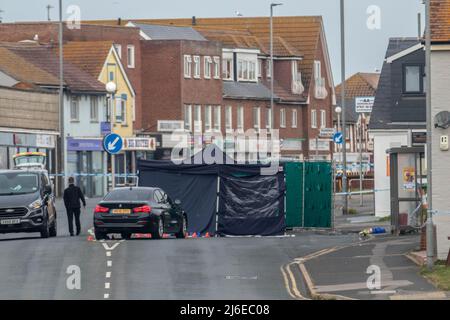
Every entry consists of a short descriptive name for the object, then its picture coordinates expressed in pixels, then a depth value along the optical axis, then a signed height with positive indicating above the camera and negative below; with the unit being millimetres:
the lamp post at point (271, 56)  93188 +5318
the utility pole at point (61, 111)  77875 +1740
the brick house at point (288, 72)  107938 +5157
